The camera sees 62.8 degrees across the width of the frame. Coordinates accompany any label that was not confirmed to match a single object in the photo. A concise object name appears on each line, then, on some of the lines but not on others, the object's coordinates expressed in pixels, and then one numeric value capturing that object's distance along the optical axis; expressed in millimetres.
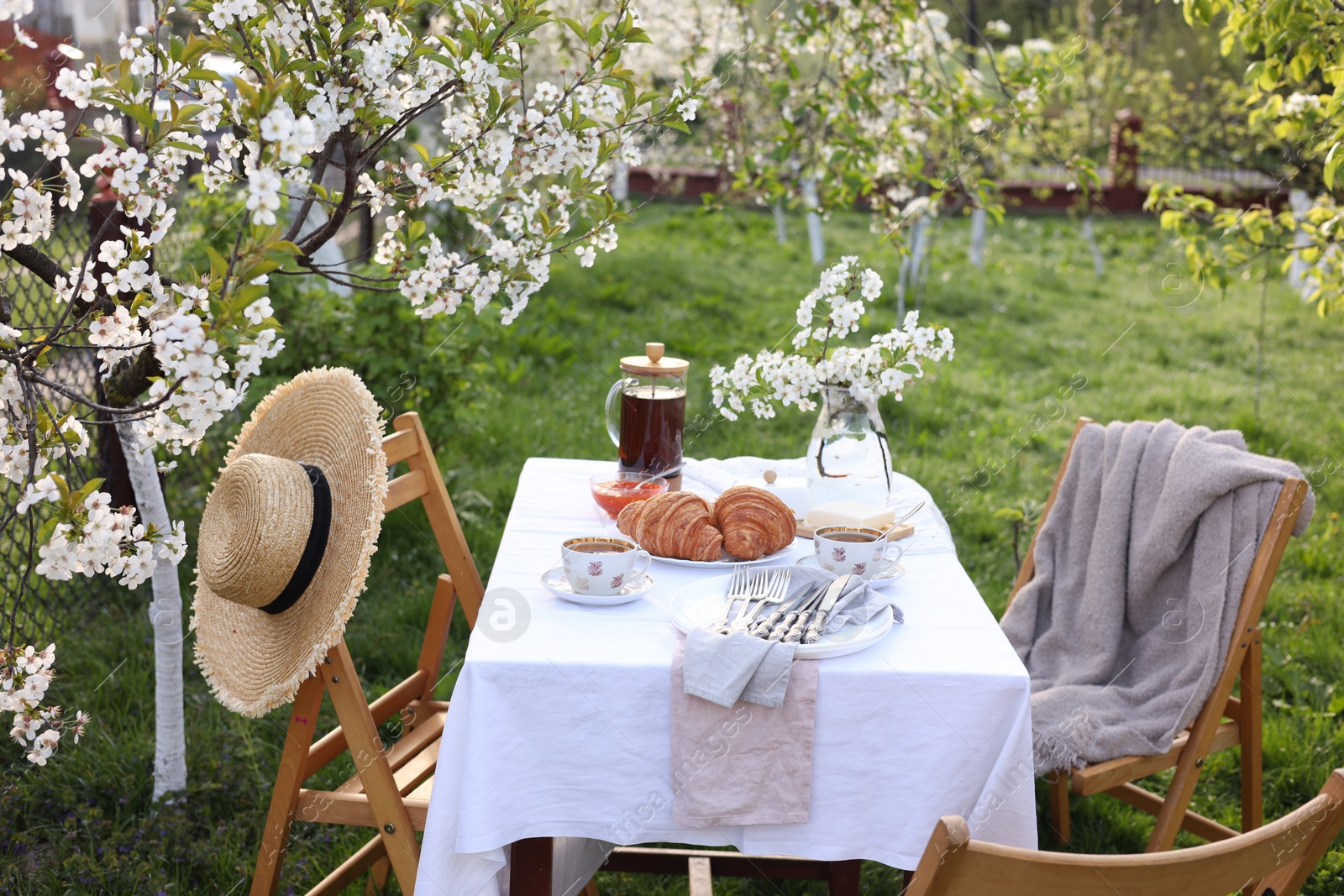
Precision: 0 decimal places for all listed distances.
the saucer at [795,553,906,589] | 1938
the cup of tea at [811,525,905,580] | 1919
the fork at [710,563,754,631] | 1772
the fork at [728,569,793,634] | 1690
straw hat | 1774
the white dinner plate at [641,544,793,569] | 2010
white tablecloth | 1588
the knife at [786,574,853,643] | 1660
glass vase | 2127
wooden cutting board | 2174
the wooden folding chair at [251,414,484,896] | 1836
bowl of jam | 2238
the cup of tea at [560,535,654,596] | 1804
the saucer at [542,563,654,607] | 1798
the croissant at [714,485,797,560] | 2004
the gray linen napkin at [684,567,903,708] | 1544
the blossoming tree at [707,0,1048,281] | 3902
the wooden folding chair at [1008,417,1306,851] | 2305
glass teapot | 2289
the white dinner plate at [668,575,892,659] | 1628
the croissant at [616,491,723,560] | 2018
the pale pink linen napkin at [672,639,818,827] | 1575
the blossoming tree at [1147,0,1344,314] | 2807
